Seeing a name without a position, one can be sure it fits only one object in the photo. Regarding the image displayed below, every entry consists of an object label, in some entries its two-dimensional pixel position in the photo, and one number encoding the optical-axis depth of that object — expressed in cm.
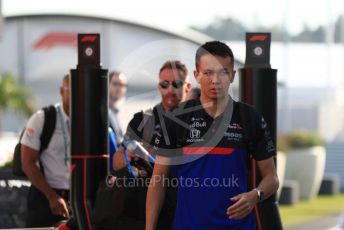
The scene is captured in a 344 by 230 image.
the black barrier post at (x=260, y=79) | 1286
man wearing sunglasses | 1260
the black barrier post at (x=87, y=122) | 1343
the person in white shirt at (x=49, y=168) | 1493
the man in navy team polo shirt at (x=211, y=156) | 956
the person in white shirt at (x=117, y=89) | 1950
